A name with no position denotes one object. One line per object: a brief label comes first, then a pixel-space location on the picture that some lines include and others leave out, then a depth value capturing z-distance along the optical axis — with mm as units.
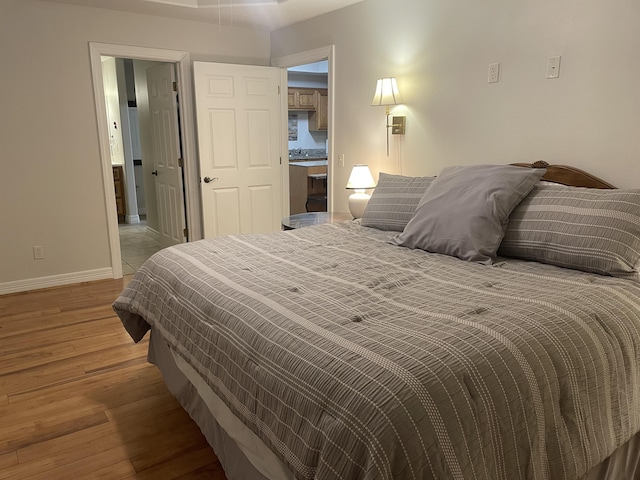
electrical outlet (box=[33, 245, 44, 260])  4039
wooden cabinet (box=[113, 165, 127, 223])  7016
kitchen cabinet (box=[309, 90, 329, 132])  7742
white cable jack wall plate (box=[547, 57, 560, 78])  2475
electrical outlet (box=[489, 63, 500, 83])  2758
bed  1084
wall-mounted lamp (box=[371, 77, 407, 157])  3344
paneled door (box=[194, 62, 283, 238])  4477
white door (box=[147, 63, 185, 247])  4660
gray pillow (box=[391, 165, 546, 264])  2100
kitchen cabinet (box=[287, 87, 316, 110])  7473
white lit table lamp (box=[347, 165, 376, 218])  3521
